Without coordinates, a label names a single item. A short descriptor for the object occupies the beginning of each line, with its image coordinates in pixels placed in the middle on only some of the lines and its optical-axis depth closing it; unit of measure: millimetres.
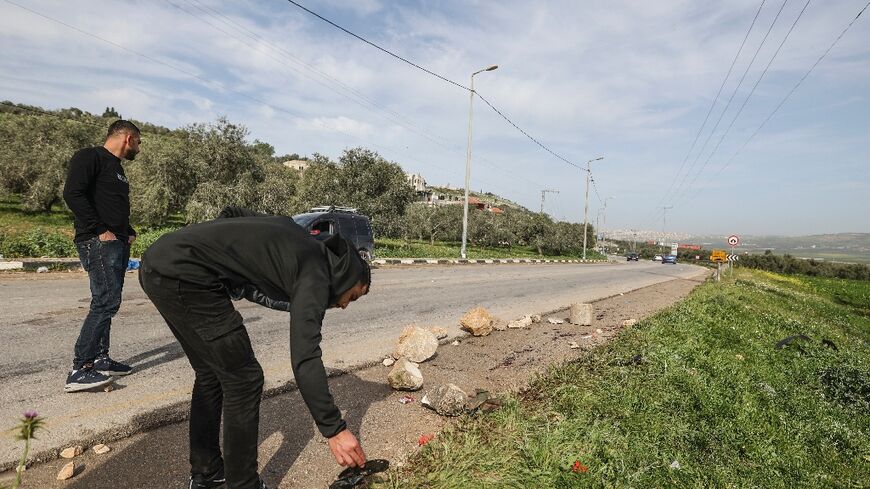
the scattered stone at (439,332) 6086
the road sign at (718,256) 24781
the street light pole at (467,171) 24797
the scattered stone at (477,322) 6262
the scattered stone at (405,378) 3939
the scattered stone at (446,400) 3469
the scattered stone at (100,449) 2621
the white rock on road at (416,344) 4875
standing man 3492
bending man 1865
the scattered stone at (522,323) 7123
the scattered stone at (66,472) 2344
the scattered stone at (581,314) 7750
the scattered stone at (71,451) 2545
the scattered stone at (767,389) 4568
